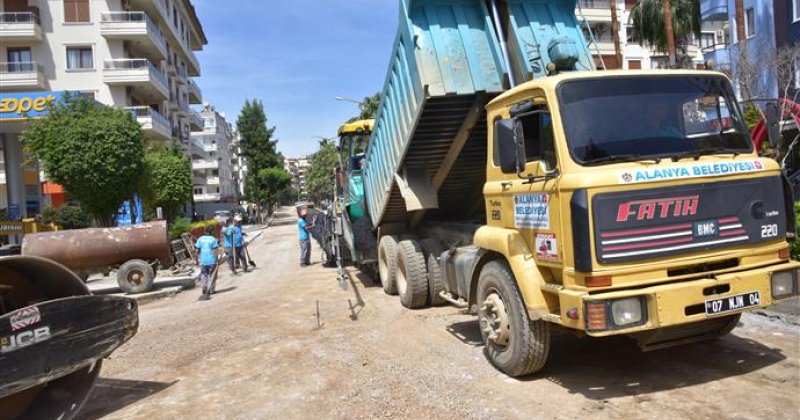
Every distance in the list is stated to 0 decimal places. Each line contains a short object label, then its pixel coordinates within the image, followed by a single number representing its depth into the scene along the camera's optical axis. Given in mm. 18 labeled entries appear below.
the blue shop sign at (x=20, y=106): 20203
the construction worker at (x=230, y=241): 16047
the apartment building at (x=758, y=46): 17016
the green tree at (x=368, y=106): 35659
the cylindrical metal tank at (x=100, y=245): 12375
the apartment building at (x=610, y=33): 43344
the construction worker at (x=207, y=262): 11758
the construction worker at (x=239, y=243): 16156
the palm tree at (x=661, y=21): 23312
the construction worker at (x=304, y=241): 16500
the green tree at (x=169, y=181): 28516
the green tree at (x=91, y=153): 18438
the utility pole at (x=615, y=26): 19516
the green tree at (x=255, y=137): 64312
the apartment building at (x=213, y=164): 78875
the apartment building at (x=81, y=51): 33250
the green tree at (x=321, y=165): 53688
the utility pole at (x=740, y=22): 17812
